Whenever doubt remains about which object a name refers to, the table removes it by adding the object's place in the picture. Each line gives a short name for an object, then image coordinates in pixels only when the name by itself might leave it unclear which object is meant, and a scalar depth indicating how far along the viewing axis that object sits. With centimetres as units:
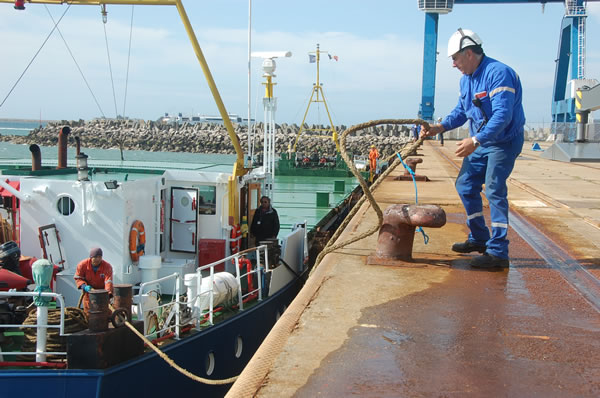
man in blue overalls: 456
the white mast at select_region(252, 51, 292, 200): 1158
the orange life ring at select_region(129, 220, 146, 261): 812
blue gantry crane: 4553
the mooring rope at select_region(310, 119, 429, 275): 487
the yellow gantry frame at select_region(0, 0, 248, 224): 973
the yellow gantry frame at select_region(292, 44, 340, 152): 3459
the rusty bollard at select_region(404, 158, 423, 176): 1257
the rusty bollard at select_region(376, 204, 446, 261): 482
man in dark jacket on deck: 1067
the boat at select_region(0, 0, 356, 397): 542
